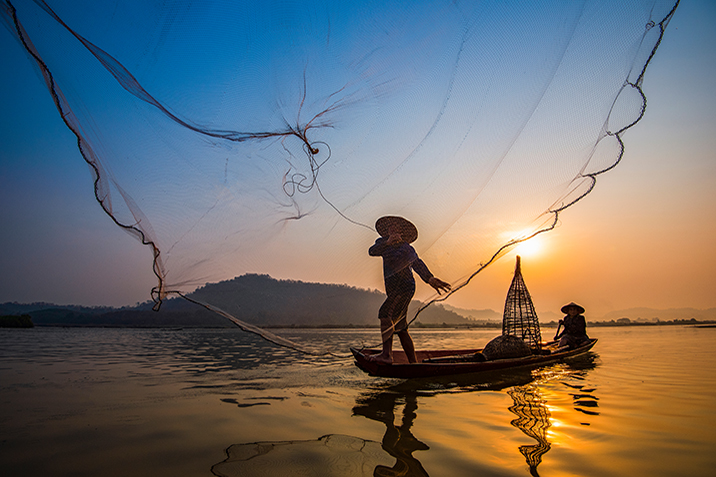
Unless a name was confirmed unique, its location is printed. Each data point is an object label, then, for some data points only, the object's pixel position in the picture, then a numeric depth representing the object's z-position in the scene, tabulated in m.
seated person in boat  11.53
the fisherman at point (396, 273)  6.07
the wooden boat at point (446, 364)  6.33
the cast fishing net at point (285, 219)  3.68
